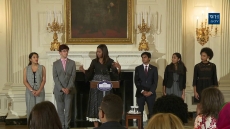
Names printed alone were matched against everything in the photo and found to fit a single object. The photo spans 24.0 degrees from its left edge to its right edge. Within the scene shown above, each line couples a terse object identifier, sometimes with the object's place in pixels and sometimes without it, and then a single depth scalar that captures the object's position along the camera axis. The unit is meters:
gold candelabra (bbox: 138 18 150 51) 13.16
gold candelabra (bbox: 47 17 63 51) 12.99
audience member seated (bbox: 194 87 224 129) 5.43
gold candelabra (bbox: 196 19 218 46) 13.52
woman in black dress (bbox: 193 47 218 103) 11.68
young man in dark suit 11.54
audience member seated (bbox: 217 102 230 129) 5.26
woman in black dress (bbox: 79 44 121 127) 10.70
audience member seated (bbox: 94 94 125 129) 4.63
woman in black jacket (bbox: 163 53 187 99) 11.86
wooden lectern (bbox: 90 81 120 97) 10.47
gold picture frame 13.35
